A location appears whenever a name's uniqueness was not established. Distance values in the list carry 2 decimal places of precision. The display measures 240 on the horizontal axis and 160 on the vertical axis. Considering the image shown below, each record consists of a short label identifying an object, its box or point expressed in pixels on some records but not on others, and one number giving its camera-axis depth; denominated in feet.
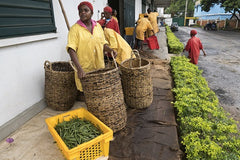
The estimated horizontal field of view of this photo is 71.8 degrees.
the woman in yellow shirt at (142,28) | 24.07
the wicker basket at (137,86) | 9.60
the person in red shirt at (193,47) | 19.93
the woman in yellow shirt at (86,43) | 8.11
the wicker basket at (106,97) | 7.31
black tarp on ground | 7.01
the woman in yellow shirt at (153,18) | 31.11
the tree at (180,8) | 202.06
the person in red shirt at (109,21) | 14.43
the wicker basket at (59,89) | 9.66
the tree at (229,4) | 76.48
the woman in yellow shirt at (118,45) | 11.37
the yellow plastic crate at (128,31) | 29.73
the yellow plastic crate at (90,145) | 5.66
